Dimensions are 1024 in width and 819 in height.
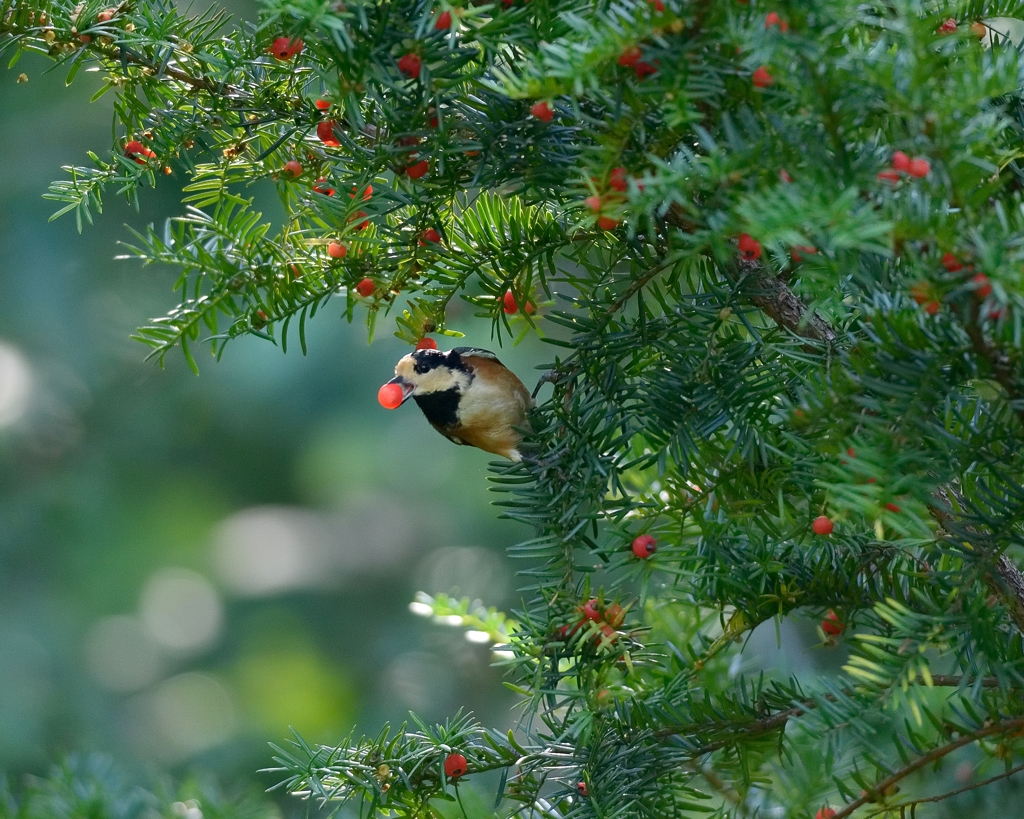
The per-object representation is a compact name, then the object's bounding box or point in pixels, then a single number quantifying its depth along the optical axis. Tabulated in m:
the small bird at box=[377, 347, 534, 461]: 6.84
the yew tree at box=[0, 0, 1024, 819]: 6.56
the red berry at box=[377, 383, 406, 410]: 6.82
